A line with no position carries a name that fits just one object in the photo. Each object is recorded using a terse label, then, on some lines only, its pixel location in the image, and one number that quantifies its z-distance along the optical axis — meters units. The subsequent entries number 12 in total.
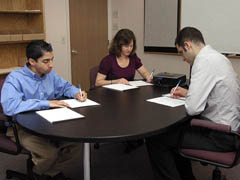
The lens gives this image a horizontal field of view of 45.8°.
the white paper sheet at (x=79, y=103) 2.01
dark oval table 1.48
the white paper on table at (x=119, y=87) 2.60
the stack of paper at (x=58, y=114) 1.71
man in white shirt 1.79
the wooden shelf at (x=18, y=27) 3.52
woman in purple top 2.96
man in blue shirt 1.88
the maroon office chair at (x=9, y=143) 1.94
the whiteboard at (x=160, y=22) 4.24
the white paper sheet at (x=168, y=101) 2.08
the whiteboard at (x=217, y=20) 3.66
